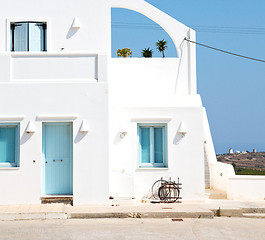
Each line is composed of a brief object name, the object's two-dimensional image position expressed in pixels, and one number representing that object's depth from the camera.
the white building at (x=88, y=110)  14.65
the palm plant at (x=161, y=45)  27.56
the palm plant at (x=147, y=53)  25.98
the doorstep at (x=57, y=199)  14.64
